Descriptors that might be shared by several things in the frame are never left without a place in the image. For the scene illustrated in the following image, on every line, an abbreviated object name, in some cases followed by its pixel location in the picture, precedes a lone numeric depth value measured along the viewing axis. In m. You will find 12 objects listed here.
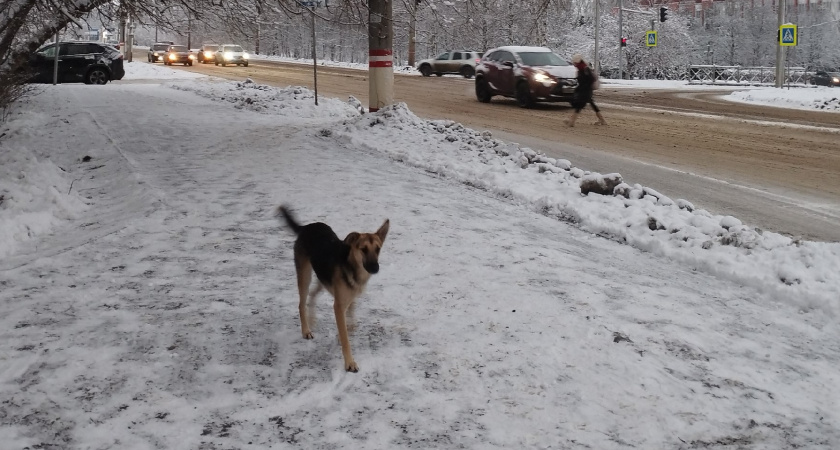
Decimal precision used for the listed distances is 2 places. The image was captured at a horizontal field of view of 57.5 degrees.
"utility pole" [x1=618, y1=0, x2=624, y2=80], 47.75
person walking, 17.34
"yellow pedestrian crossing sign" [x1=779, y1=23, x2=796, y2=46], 27.33
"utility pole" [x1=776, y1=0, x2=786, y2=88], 29.74
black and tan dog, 3.88
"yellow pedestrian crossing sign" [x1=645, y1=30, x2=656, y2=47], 44.64
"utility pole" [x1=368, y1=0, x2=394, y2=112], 14.32
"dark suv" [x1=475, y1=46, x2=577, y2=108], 21.02
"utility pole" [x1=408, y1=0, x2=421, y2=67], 60.06
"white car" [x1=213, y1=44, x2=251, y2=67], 54.75
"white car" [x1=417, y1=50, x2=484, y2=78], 45.81
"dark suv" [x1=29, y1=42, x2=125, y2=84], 29.28
